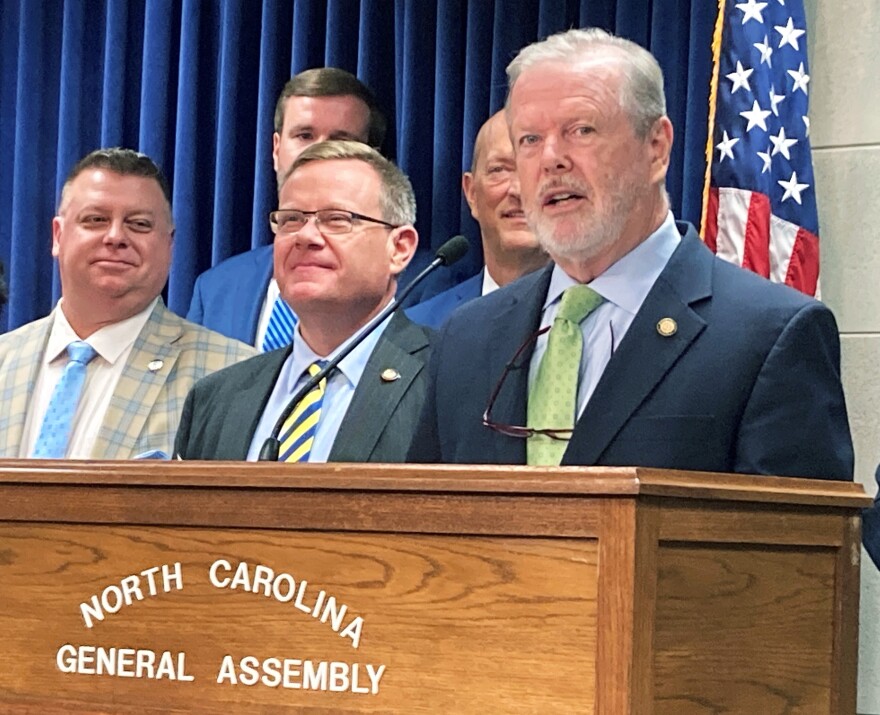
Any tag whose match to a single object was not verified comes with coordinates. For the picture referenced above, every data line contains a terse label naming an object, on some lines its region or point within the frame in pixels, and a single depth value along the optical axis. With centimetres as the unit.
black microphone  246
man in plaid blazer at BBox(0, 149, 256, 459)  338
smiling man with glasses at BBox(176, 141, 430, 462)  288
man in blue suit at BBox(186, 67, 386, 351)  369
